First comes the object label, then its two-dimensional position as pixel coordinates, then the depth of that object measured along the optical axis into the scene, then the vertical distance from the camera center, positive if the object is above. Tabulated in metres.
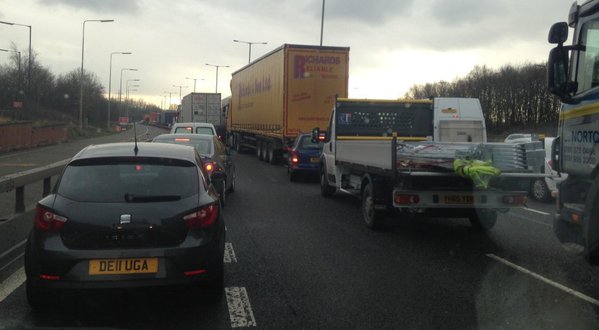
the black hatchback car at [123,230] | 4.49 -0.91
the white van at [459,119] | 17.41 +0.49
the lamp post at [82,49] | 46.97 +5.47
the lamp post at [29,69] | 33.68 +3.40
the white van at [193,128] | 17.81 -0.25
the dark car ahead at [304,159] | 17.05 -0.96
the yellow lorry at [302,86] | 20.62 +1.49
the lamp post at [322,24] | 32.28 +5.82
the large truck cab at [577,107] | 5.07 +0.31
